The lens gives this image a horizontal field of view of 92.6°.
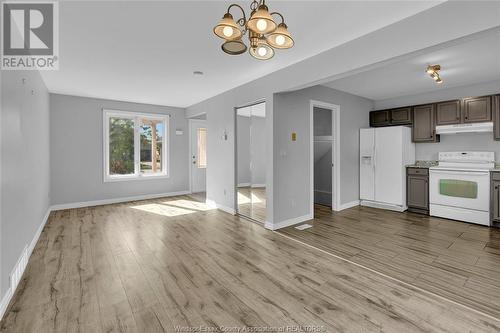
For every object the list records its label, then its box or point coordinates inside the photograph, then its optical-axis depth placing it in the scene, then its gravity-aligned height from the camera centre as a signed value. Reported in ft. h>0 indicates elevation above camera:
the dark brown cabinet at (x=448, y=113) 15.07 +3.22
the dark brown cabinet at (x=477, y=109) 13.94 +3.20
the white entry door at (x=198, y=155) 23.69 +0.94
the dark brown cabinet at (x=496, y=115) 13.55 +2.69
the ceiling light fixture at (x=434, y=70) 11.81 +4.61
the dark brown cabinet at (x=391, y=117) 17.21 +3.46
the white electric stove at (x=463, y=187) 13.23 -1.43
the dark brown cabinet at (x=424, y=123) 16.07 +2.71
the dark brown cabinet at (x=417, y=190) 15.64 -1.80
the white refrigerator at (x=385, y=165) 16.21 -0.14
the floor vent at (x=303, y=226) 13.07 -3.50
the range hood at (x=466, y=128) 13.96 +2.12
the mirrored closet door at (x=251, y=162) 15.29 +0.13
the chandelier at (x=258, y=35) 4.99 +2.97
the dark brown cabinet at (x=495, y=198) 12.76 -1.91
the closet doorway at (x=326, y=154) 16.49 +0.65
